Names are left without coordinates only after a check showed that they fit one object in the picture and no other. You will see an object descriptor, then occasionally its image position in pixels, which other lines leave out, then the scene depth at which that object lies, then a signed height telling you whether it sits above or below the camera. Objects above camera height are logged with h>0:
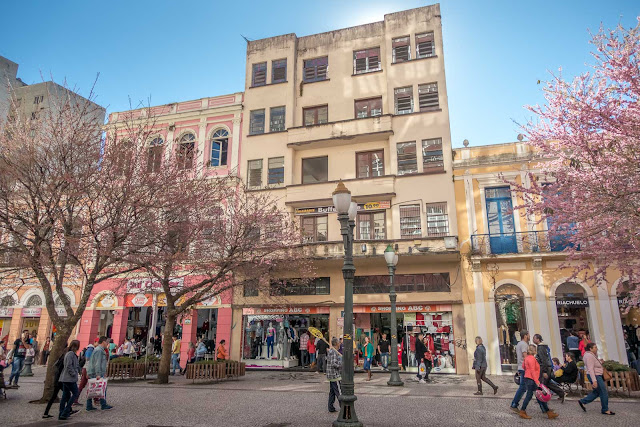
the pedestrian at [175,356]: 21.30 -1.15
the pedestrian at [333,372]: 9.96 -0.88
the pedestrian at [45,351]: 25.25 -1.09
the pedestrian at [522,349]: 11.70 -0.47
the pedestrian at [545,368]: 11.32 -0.92
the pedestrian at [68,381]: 9.68 -1.05
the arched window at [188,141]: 26.81 +11.47
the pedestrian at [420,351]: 16.77 -0.73
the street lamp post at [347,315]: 8.13 +0.33
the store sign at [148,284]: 21.72 +2.34
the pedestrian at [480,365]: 12.90 -0.96
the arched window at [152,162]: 15.36 +6.05
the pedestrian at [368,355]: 17.67 -0.97
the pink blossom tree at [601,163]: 12.08 +4.95
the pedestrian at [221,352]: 19.45 -0.88
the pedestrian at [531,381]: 9.56 -1.05
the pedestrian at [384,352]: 20.78 -0.92
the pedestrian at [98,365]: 10.99 -0.81
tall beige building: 21.89 +8.82
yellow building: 19.75 +2.45
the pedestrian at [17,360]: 15.34 -0.98
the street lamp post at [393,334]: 15.65 -0.09
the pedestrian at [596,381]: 9.94 -1.08
